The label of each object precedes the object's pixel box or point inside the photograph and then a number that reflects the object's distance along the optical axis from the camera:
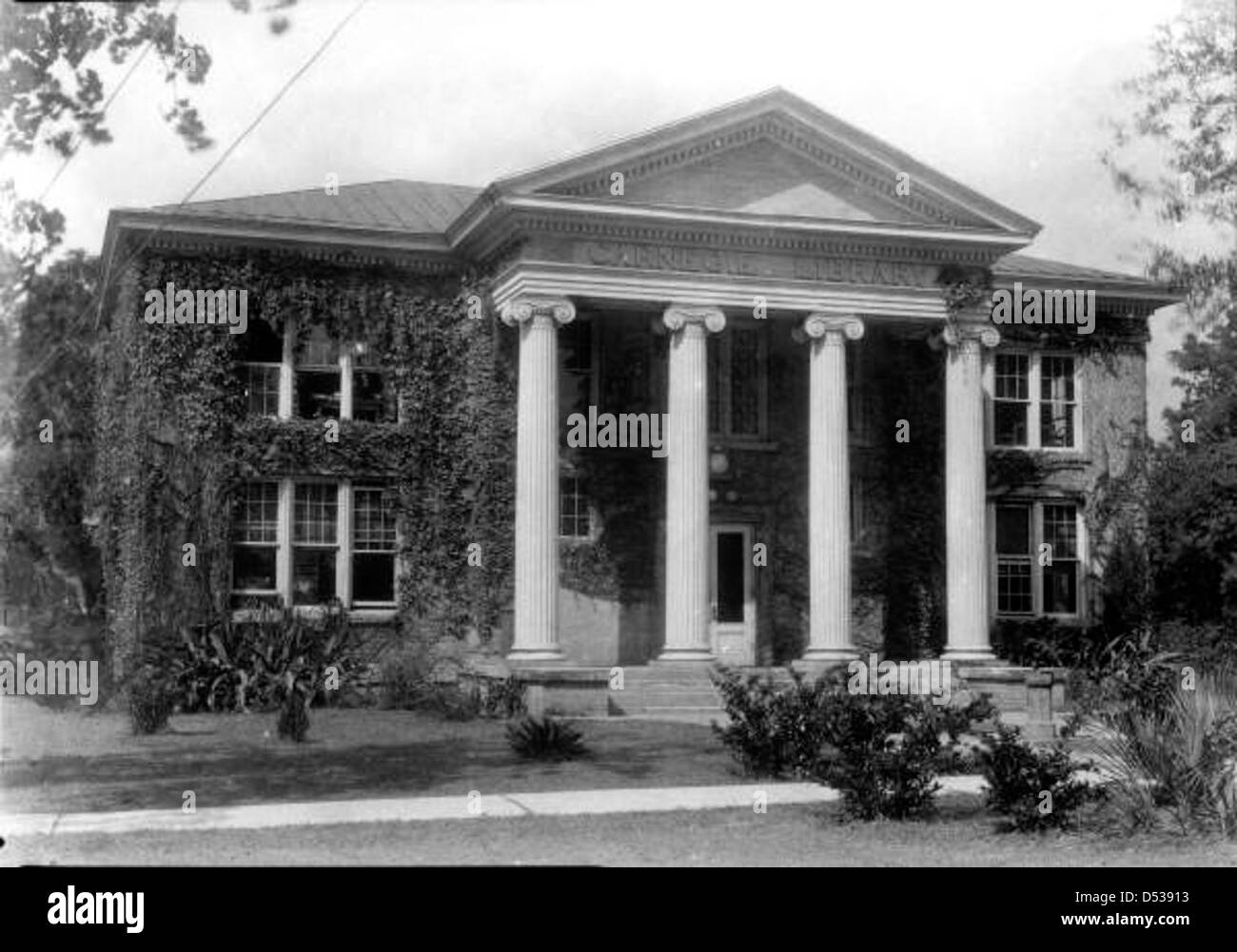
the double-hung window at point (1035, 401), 29.77
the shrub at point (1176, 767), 11.25
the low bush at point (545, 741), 16.03
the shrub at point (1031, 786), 11.55
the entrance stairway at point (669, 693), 22.05
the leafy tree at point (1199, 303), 24.42
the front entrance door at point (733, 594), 26.89
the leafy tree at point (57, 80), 10.98
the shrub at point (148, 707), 17.77
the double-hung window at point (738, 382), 27.05
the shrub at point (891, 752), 12.16
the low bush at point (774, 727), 14.45
